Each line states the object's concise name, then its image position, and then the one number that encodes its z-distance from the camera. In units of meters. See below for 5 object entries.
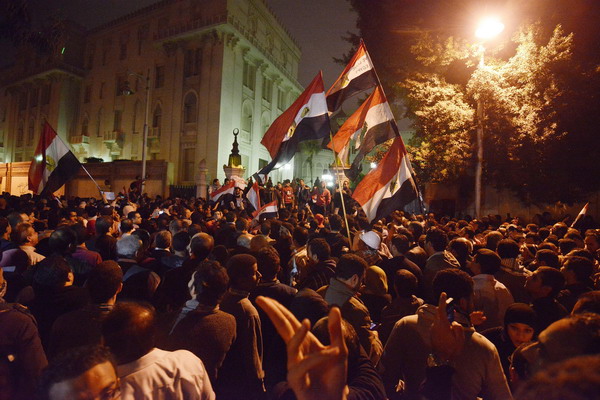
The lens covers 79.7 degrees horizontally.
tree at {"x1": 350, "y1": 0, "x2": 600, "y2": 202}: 12.52
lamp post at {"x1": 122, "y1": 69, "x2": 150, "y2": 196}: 19.25
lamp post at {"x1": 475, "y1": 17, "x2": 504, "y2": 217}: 12.74
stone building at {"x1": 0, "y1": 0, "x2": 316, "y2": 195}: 31.05
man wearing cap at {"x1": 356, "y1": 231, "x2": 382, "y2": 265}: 5.16
